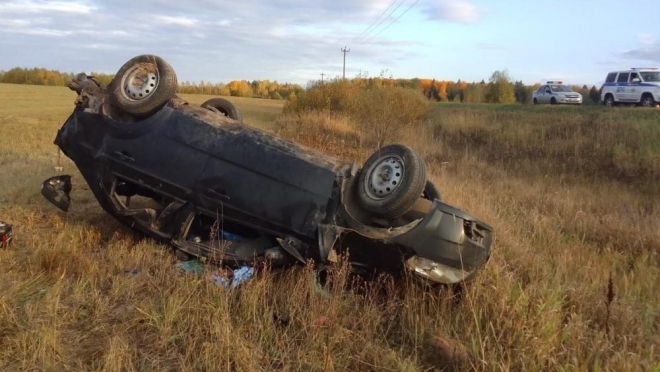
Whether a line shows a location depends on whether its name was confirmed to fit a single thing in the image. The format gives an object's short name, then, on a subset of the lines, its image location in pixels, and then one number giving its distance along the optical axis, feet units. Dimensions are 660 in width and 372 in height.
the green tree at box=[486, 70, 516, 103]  140.97
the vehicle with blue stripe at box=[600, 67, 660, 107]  76.59
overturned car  13.58
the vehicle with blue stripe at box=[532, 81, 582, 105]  97.43
